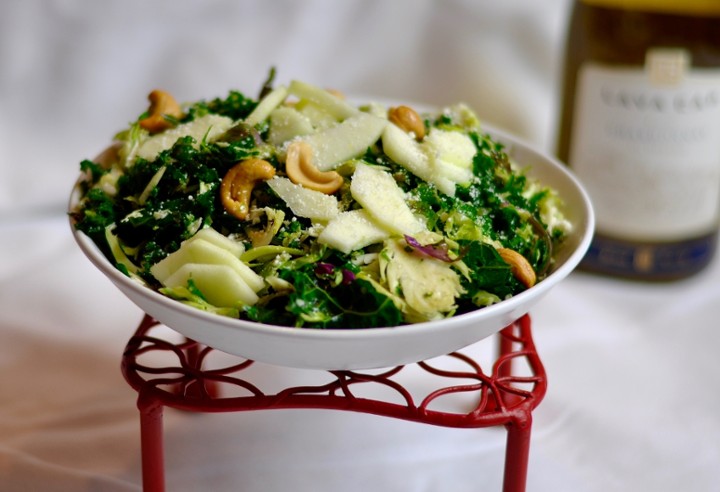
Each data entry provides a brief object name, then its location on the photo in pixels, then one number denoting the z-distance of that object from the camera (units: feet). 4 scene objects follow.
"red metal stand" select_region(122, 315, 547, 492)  1.96
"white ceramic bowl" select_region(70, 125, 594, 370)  1.84
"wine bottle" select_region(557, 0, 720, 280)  2.62
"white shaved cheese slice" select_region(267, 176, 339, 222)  1.97
